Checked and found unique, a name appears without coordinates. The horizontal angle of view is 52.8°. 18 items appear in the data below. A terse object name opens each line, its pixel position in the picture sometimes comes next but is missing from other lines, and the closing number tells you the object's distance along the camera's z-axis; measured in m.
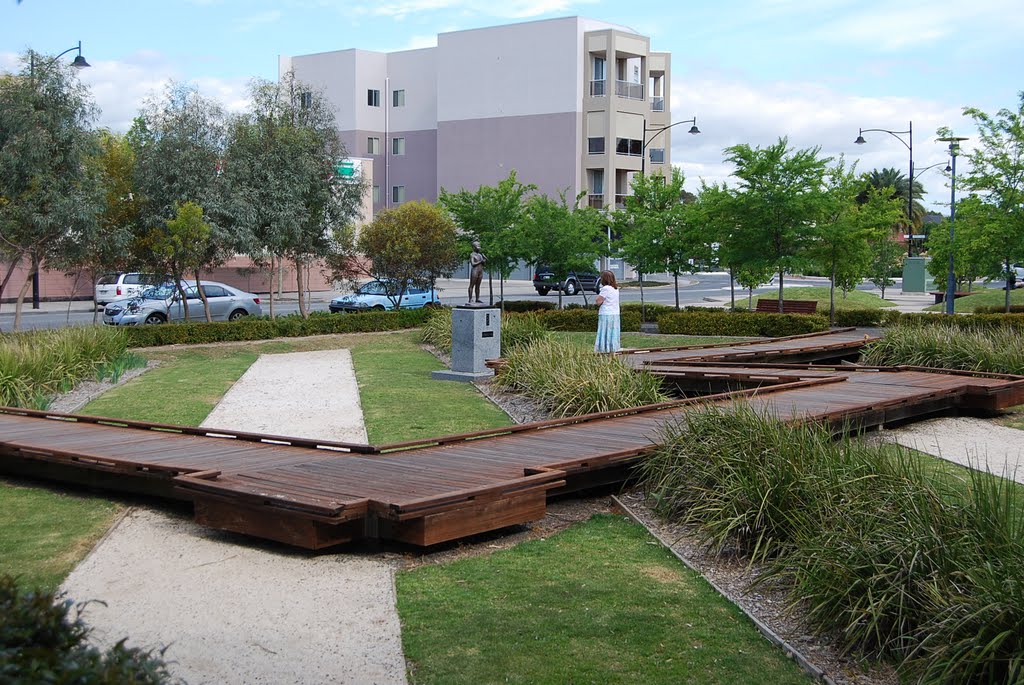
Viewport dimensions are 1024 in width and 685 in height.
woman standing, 18.69
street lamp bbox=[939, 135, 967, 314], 28.38
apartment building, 58.16
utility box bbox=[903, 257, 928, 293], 56.94
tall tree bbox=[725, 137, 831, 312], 25.80
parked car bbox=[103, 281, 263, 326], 28.45
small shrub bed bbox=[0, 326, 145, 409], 14.64
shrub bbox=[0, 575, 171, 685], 2.91
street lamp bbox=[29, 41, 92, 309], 19.79
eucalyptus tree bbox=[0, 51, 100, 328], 19.31
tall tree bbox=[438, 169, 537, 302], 29.67
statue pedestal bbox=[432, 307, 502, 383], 18.44
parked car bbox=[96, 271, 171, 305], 36.12
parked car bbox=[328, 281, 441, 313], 35.44
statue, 20.23
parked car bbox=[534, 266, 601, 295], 47.81
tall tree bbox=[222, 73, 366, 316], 25.48
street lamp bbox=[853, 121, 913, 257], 41.92
